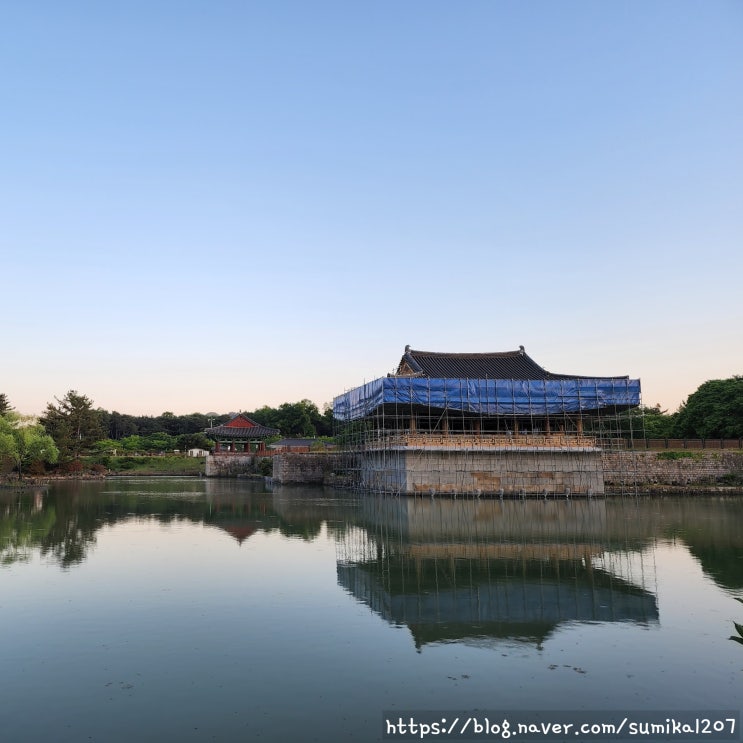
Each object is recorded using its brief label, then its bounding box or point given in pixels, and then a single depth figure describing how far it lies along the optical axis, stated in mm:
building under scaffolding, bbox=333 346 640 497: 33312
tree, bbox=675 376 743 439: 45125
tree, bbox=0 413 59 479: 43375
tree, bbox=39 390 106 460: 56781
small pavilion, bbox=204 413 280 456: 65250
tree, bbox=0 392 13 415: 54575
